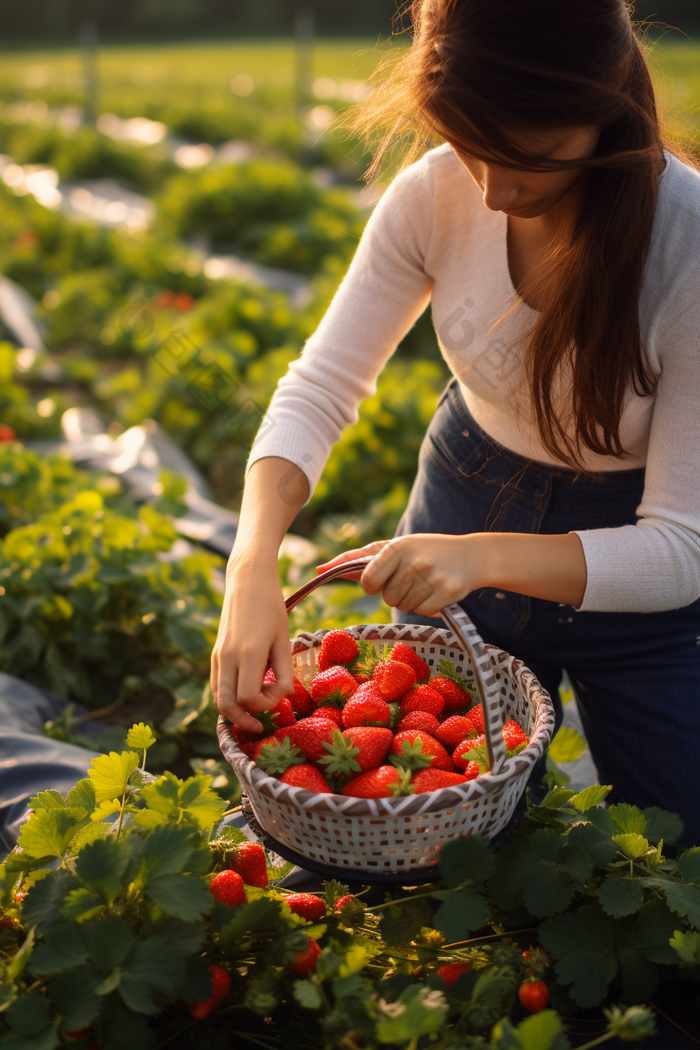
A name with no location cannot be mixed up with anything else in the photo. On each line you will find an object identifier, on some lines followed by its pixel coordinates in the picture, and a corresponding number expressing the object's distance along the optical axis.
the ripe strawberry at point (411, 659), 1.48
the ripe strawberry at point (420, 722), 1.34
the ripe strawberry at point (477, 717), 1.37
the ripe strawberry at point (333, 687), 1.40
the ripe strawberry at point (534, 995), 1.16
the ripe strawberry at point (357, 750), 1.24
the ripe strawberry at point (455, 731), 1.33
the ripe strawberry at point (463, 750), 1.28
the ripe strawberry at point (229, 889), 1.17
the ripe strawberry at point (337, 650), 1.48
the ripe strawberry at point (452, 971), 1.20
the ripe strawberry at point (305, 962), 1.12
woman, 1.23
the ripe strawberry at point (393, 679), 1.40
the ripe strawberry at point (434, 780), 1.21
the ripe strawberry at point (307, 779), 1.22
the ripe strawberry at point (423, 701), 1.39
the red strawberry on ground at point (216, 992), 1.10
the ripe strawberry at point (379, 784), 1.18
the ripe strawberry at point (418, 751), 1.24
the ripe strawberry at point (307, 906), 1.20
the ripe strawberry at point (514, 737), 1.31
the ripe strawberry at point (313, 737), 1.29
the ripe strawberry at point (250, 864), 1.25
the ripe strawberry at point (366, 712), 1.31
